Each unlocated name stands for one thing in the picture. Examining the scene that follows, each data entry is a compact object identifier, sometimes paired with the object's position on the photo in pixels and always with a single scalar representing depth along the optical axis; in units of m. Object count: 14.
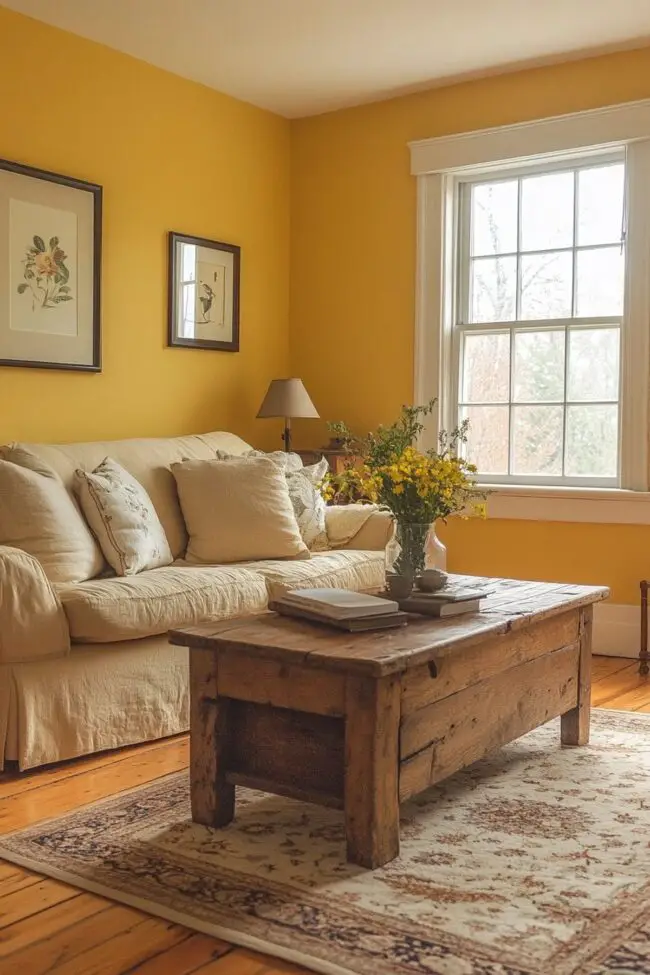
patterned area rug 2.00
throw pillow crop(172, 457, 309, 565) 4.14
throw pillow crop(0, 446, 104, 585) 3.51
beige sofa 3.07
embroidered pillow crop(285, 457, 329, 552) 4.48
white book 2.61
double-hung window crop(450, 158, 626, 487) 4.92
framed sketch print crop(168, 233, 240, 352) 5.11
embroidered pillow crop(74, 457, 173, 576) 3.72
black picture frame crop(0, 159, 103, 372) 4.50
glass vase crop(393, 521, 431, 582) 2.98
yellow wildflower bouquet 2.94
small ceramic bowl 2.96
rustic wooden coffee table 2.35
